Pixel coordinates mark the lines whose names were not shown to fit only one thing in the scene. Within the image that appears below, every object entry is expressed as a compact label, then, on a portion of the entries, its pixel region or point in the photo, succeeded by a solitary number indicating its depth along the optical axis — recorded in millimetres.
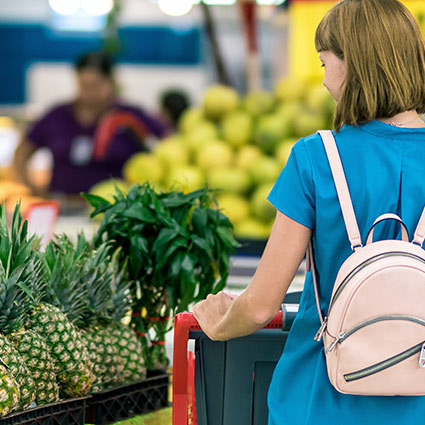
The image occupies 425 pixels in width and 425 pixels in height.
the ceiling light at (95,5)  18871
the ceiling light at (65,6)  19765
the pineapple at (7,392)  3170
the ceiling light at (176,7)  15907
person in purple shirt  9532
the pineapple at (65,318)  3445
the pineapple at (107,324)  3653
